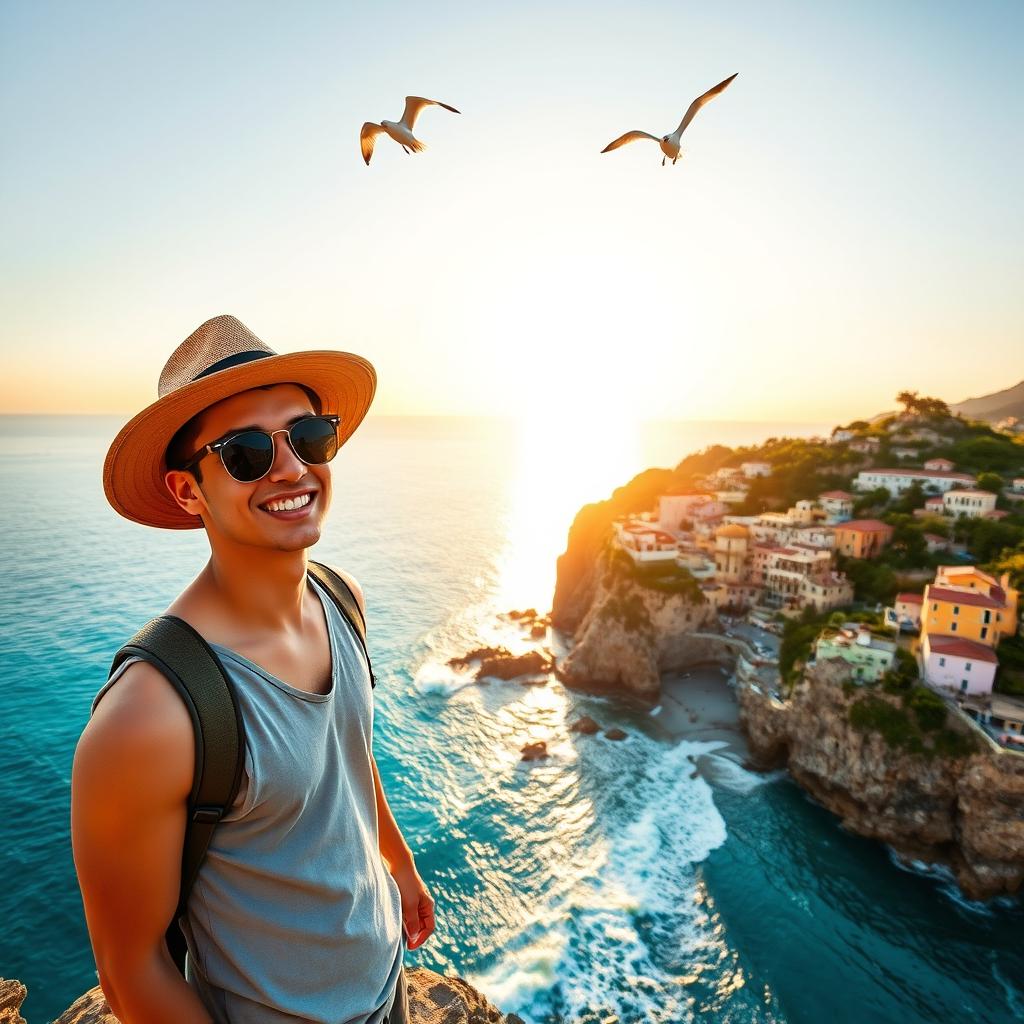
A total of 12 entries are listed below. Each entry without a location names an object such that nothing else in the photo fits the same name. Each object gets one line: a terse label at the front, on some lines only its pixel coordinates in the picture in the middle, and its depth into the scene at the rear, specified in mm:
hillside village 20391
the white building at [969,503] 32866
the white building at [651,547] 32719
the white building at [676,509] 41625
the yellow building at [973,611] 20781
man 1474
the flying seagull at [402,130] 4645
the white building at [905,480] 38156
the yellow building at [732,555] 33719
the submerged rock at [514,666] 29578
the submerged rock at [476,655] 30047
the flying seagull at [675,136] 5152
